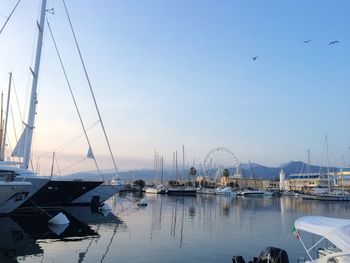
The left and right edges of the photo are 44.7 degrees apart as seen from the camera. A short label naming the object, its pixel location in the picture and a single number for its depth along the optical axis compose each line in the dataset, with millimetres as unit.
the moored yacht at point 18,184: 39094
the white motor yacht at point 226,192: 141125
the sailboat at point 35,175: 43562
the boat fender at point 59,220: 38344
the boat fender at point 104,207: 58062
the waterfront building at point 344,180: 192075
